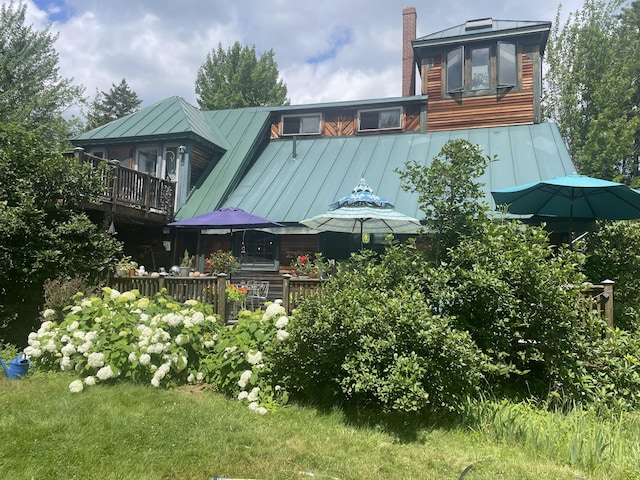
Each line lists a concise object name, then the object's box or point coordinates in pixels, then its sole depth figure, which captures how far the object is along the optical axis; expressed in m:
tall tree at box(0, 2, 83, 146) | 23.67
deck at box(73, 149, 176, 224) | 10.36
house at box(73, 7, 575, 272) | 12.59
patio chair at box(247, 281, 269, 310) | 9.43
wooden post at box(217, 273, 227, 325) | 7.20
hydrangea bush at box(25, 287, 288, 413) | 4.65
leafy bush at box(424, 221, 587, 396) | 4.27
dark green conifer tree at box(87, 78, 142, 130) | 37.66
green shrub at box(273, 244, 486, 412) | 3.79
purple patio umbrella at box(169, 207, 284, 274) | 9.95
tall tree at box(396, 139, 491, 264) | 5.21
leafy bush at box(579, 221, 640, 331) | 7.46
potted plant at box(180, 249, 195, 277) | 10.21
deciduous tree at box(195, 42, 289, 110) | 32.41
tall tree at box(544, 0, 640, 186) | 19.84
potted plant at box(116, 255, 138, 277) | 8.57
